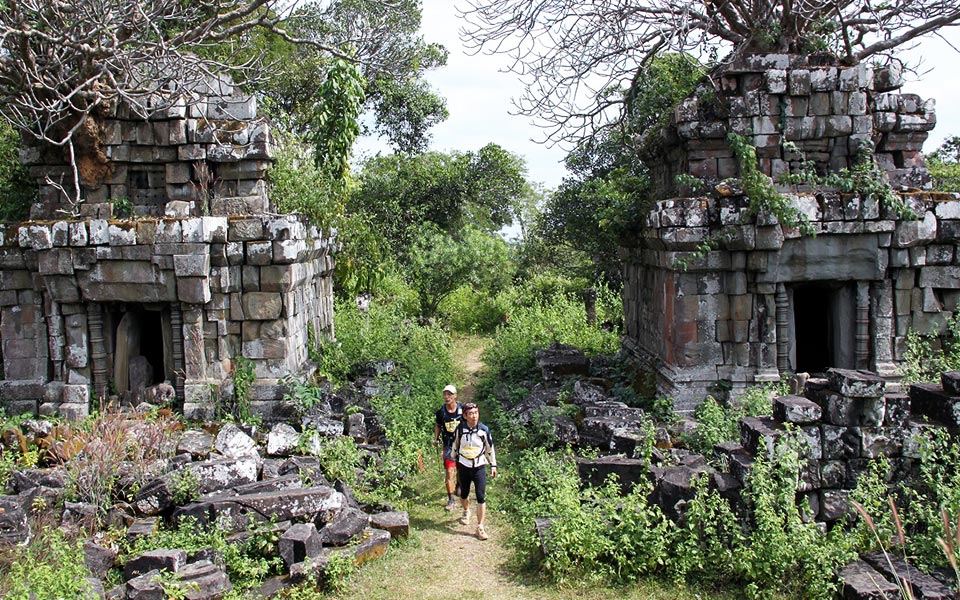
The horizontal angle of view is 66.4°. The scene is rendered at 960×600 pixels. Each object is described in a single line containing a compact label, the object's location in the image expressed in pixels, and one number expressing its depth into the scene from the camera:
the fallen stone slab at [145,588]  5.14
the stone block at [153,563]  5.47
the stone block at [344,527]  6.21
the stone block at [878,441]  5.88
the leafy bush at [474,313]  19.31
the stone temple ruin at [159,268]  8.81
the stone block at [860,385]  5.79
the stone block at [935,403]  5.81
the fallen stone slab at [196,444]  7.41
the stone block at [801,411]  5.98
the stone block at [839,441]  5.92
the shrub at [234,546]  5.73
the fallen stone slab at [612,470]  6.82
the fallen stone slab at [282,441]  7.73
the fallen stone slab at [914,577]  4.69
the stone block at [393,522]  6.62
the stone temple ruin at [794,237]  8.93
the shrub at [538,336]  12.93
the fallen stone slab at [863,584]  4.84
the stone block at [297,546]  5.84
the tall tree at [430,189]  21.39
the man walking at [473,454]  6.91
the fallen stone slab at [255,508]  6.22
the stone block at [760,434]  5.84
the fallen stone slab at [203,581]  5.26
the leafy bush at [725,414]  7.88
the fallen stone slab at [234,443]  7.54
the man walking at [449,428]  7.46
